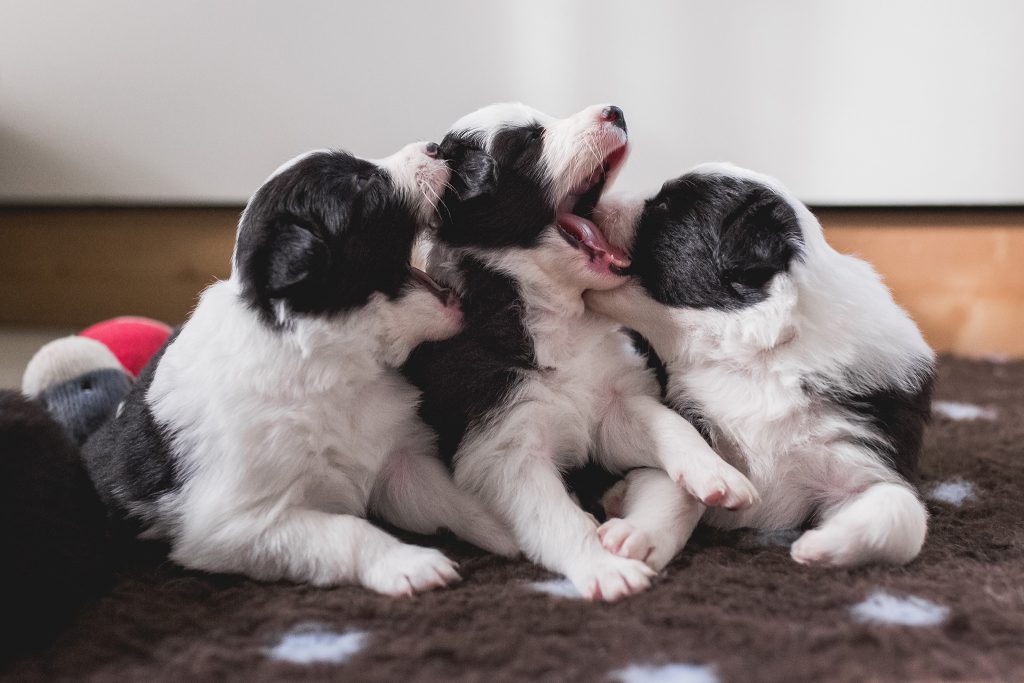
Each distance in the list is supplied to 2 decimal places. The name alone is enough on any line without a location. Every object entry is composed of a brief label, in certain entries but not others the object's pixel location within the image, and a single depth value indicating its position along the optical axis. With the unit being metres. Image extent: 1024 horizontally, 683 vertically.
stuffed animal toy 1.08
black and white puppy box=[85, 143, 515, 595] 0.93
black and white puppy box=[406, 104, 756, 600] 0.97
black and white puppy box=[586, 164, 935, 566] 0.96
